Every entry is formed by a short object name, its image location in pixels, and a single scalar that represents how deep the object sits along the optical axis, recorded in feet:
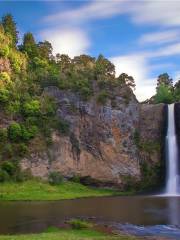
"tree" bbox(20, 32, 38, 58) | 306.76
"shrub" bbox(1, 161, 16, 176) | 214.28
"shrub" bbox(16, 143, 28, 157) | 226.17
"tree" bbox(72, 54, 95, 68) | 322.63
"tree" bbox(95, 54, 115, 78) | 302.25
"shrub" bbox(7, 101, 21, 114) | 239.09
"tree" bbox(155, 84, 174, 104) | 342.38
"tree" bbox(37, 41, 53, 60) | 313.73
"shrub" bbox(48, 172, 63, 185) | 221.66
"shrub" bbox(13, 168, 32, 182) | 213.25
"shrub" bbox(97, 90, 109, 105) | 255.91
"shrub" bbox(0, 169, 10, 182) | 207.65
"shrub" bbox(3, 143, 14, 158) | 223.71
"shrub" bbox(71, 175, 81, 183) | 233.14
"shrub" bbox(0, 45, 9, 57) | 261.03
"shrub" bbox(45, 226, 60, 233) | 98.87
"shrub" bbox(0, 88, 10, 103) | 238.89
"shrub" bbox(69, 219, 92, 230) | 100.86
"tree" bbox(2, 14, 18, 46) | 303.44
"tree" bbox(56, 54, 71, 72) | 323.35
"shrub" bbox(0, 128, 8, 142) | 226.99
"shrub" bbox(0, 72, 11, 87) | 250.16
